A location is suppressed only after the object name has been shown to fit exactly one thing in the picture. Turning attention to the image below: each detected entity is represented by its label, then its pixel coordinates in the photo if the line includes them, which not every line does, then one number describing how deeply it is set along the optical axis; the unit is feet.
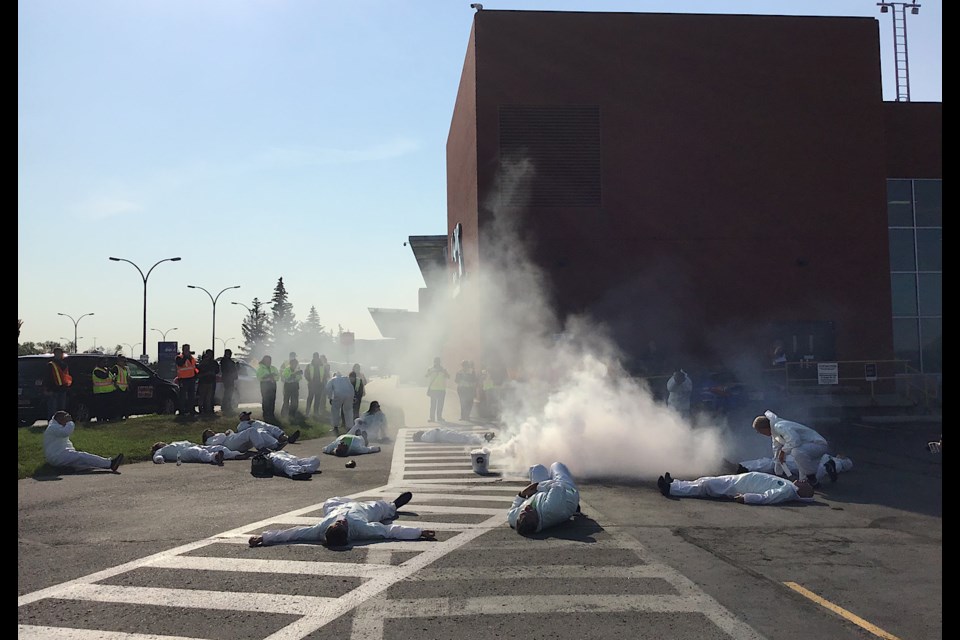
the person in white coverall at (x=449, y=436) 49.24
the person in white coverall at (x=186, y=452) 40.15
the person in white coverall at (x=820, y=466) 31.21
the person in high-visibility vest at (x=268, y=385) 57.21
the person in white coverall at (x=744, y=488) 27.58
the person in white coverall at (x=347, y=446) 43.83
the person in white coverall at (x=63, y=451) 35.86
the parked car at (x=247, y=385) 86.87
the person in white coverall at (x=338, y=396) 56.70
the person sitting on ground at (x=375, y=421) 50.78
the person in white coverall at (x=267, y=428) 43.24
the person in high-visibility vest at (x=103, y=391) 54.60
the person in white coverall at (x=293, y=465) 35.34
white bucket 36.27
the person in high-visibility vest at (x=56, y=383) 48.21
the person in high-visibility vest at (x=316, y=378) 66.80
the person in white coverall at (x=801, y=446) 30.73
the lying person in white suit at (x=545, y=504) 22.18
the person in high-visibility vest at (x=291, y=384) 63.16
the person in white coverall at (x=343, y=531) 20.67
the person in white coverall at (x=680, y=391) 49.55
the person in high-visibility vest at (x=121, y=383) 56.49
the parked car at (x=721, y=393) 54.03
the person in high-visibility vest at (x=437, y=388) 65.31
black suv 51.52
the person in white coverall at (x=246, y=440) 42.68
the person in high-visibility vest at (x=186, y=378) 57.57
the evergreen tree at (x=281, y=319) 348.59
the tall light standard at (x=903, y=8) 89.92
